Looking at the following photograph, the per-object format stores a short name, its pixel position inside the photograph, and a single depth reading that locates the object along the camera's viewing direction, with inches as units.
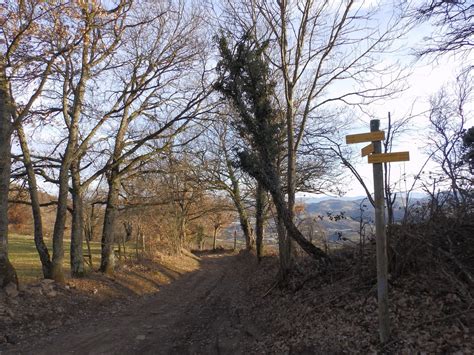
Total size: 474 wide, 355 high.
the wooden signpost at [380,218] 223.0
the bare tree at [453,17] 308.0
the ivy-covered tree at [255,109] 489.7
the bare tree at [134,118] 641.6
